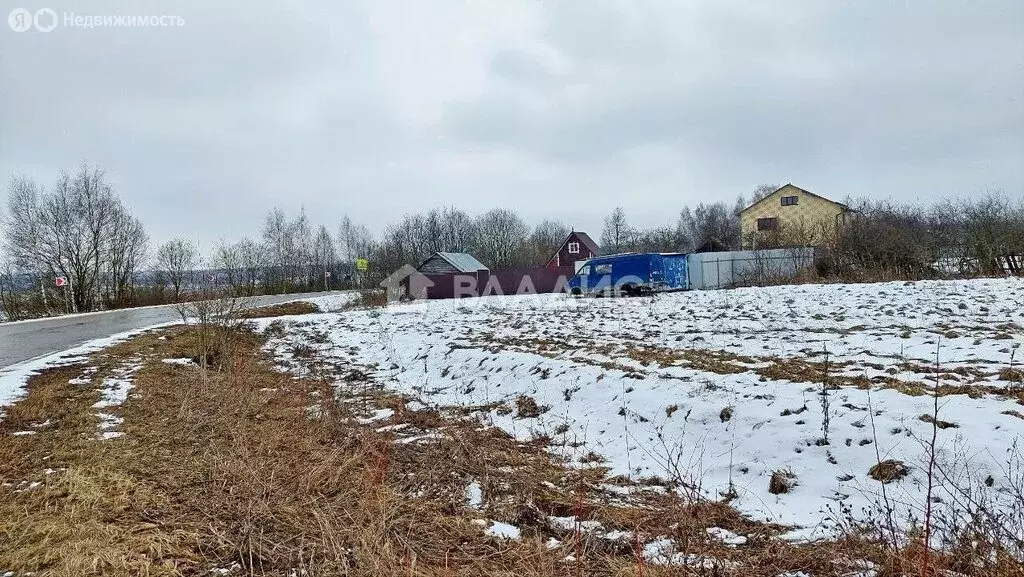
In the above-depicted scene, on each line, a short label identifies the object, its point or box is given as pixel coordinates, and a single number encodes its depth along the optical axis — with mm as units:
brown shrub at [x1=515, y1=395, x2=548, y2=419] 7066
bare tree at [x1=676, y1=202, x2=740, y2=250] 62656
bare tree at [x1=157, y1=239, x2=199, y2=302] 41594
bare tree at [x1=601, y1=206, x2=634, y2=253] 87625
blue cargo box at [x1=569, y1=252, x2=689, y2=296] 25531
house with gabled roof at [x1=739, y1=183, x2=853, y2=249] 38281
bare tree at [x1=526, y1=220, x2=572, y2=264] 67938
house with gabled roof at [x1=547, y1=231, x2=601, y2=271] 47969
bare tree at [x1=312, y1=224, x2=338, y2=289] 65312
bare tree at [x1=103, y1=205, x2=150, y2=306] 35125
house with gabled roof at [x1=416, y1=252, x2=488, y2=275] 39875
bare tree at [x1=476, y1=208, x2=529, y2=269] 69875
